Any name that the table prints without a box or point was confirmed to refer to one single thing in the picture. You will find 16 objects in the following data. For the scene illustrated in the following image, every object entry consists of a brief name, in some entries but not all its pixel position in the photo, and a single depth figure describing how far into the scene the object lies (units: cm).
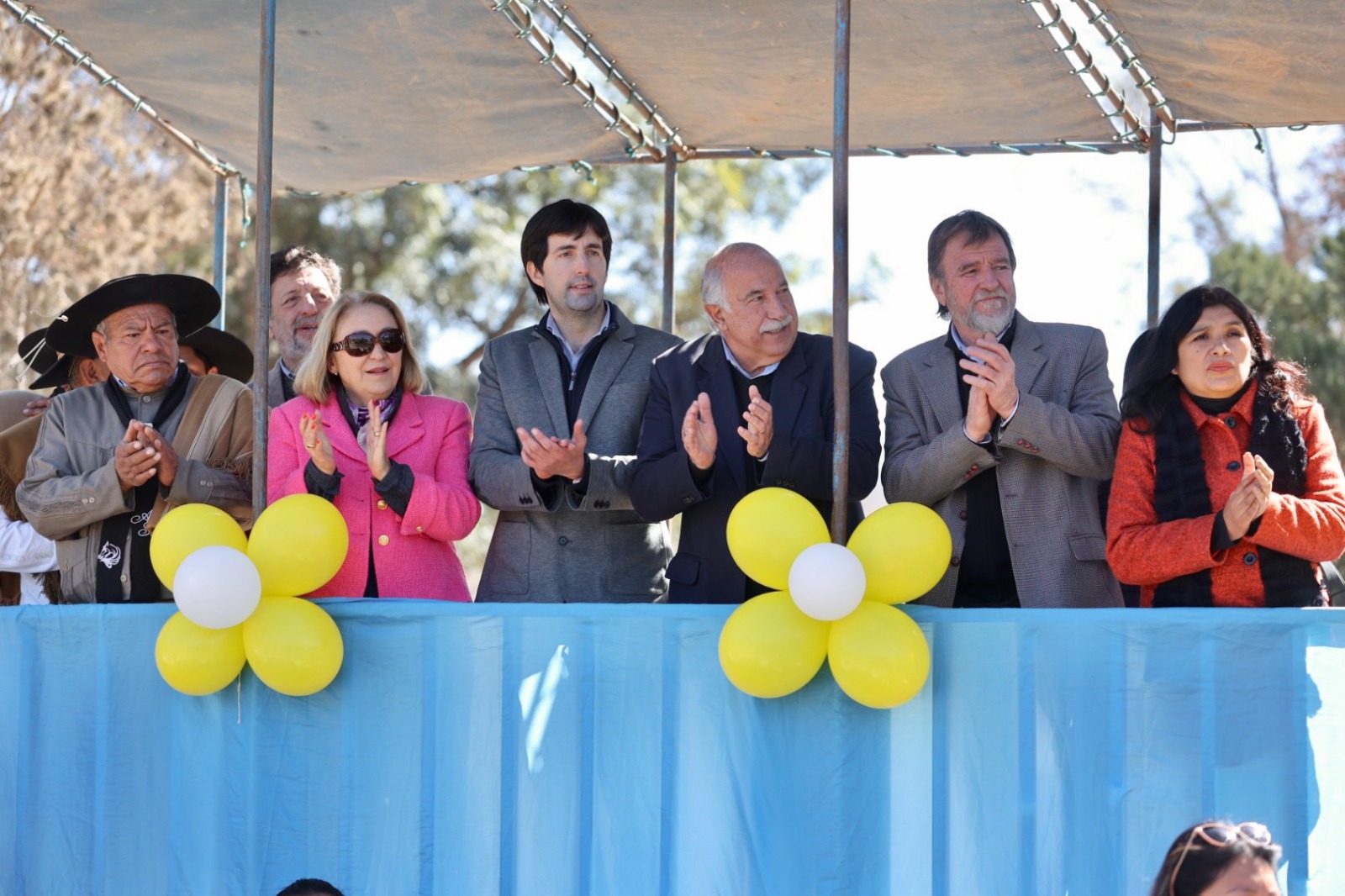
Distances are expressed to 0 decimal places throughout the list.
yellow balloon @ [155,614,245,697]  782
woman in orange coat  759
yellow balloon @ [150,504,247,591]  795
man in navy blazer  815
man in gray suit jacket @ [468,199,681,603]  935
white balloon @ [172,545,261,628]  757
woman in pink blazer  877
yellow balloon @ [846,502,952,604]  716
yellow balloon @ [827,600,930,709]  696
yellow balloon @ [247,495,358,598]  780
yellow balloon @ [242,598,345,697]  768
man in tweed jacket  813
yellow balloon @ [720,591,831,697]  704
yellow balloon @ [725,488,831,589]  720
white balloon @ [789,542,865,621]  693
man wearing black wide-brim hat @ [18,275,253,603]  909
